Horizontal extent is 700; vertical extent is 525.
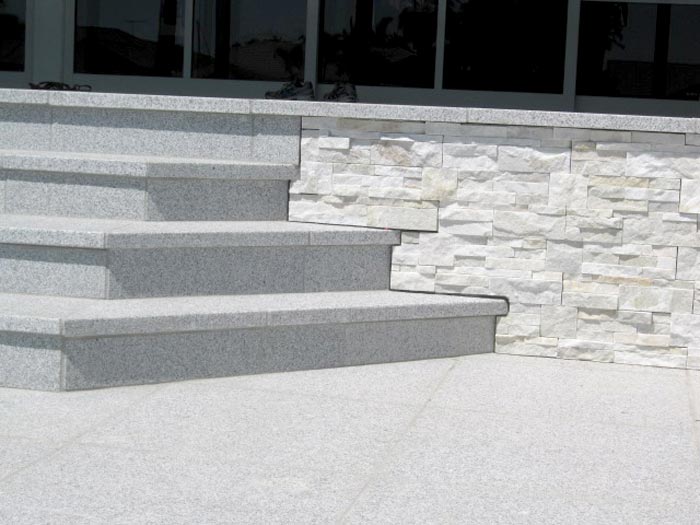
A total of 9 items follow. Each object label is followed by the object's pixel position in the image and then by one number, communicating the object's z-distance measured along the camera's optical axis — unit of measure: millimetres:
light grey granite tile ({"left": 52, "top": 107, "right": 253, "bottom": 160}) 6090
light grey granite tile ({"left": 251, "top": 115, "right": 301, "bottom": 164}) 6008
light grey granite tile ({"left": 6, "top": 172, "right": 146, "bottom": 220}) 5676
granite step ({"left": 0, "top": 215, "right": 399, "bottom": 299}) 5180
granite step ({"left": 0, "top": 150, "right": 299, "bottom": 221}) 5652
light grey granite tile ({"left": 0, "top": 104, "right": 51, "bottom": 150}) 6289
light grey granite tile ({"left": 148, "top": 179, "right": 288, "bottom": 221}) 5703
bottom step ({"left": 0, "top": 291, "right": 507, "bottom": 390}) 4828
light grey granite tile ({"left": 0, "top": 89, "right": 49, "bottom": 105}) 6207
